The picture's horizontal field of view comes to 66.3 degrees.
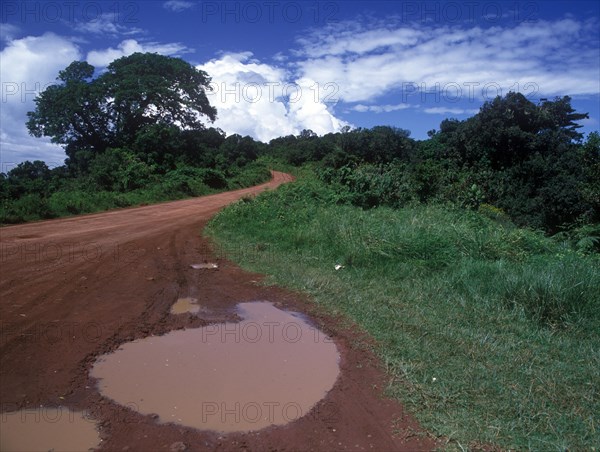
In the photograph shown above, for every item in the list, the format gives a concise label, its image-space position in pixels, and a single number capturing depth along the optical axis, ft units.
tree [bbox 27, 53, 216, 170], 86.79
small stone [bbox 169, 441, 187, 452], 10.64
